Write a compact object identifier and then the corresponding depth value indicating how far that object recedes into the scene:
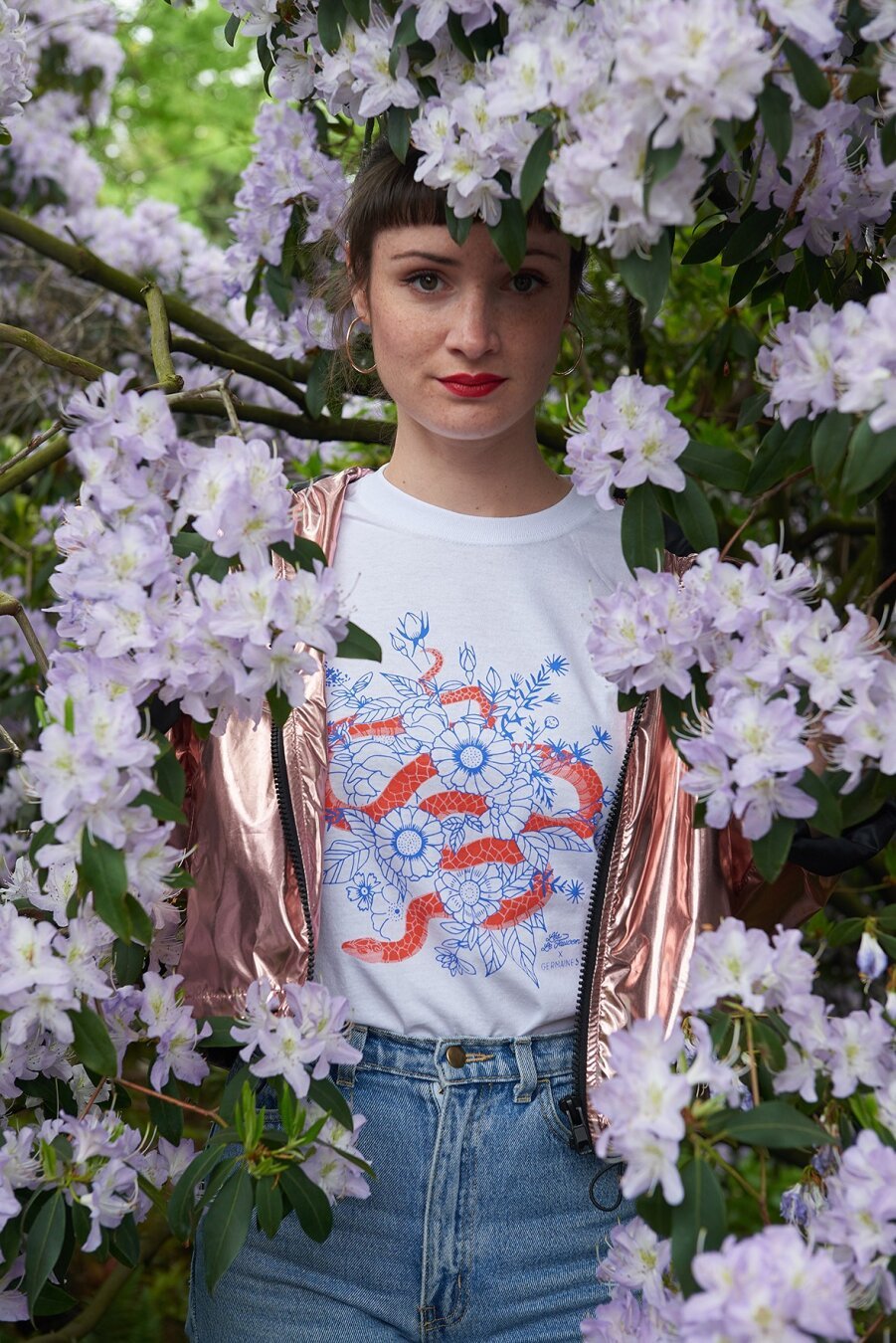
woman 1.80
